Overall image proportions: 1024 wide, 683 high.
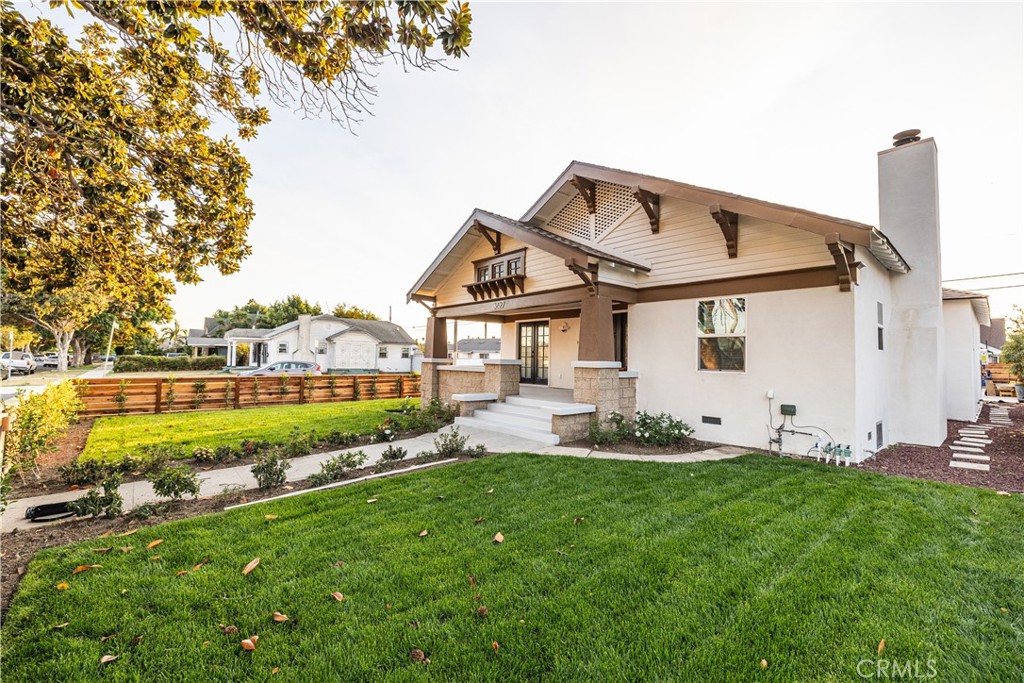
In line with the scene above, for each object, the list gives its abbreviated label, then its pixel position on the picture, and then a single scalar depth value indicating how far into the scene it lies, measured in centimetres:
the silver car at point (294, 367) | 2369
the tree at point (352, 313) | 4845
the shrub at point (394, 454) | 625
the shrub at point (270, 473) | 514
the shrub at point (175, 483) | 449
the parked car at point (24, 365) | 2991
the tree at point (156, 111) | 362
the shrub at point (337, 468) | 532
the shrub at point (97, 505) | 411
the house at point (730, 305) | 679
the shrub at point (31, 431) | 507
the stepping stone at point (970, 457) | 699
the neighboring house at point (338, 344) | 3186
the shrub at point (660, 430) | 761
